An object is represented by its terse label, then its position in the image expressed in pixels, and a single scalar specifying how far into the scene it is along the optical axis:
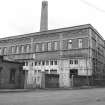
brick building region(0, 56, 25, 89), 21.14
